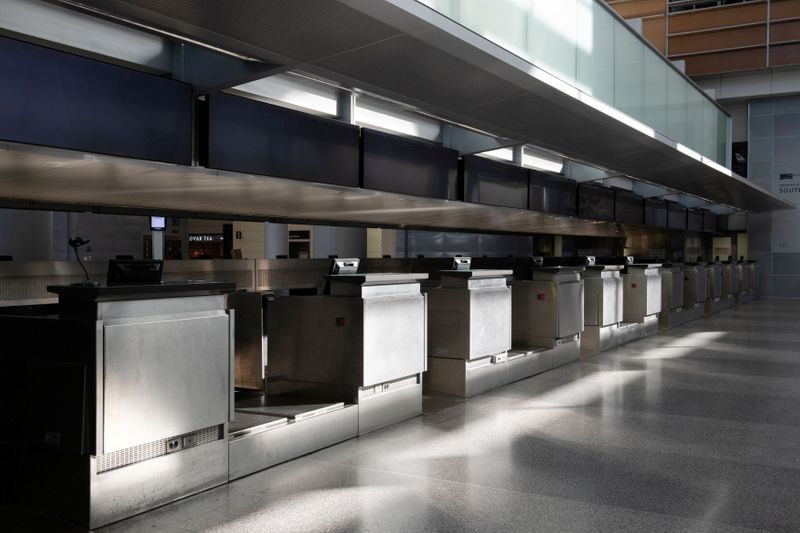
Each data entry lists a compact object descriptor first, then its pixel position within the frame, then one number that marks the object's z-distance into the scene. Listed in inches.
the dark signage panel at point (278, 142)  216.1
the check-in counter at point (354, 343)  243.0
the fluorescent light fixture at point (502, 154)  398.3
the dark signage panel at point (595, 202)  514.0
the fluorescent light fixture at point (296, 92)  239.8
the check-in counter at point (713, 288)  782.5
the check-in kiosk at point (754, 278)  1006.4
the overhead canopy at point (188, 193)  195.5
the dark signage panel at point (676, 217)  770.8
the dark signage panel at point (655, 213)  683.4
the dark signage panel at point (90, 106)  163.2
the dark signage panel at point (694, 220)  861.3
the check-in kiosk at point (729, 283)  876.6
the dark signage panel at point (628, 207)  597.2
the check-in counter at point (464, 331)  309.4
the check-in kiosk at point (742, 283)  937.5
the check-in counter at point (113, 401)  156.6
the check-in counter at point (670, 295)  625.6
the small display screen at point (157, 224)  597.0
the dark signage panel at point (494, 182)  358.3
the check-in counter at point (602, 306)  462.3
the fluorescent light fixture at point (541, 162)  445.7
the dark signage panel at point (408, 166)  287.0
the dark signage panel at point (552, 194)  433.6
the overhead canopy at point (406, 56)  162.9
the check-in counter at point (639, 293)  547.2
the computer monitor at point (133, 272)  169.8
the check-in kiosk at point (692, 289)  709.3
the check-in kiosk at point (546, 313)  391.2
